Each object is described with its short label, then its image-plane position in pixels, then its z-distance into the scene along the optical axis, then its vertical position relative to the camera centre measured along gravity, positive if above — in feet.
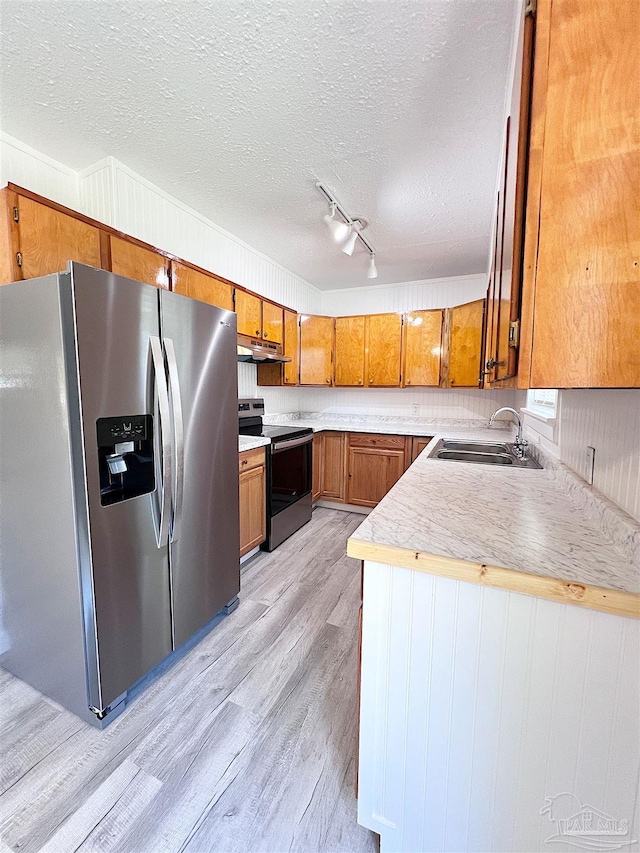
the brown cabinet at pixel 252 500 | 7.88 -2.55
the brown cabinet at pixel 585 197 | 2.03 +1.26
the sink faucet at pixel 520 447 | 7.18 -1.14
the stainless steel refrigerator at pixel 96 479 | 4.03 -1.11
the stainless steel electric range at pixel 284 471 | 9.09 -2.23
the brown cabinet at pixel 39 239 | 4.73 +2.42
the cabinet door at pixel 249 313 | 8.93 +2.33
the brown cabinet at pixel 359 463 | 11.55 -2.42
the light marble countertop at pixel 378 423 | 11.92 -1.07
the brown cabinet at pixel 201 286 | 7.06 +2.53
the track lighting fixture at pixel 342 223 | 7.38 +4.25
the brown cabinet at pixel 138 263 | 5.95 +2.53
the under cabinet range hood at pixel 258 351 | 8.59 +1.25
